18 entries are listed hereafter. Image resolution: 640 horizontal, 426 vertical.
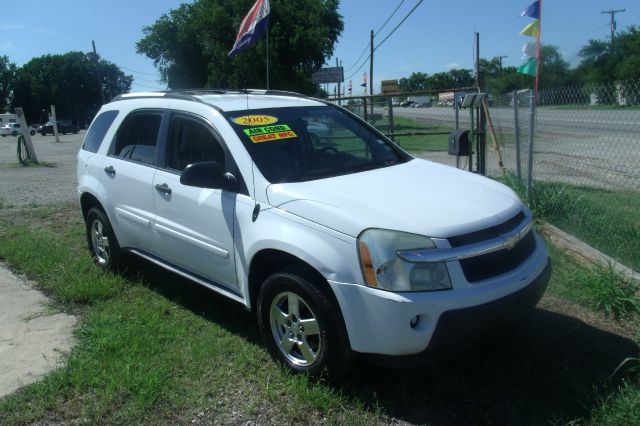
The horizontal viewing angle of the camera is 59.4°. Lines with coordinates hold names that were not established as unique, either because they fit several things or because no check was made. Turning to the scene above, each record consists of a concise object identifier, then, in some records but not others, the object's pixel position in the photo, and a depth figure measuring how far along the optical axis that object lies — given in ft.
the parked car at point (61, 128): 186.97
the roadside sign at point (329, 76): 80.28
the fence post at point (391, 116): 41.12
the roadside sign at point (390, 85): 108.17
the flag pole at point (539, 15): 30.45
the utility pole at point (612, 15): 211.20
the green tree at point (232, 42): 116.26
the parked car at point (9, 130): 186.60
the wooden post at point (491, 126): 28.77
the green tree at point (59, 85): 294.05
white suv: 9.66
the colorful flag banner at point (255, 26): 27.71
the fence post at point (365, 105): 41.83
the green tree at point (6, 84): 299.99
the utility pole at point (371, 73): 105.85
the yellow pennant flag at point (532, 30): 31.04
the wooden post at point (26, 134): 57.46
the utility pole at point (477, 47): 69.59
